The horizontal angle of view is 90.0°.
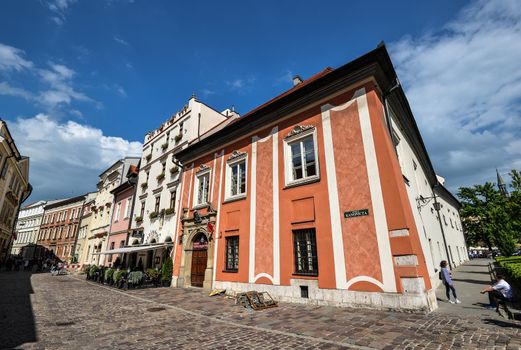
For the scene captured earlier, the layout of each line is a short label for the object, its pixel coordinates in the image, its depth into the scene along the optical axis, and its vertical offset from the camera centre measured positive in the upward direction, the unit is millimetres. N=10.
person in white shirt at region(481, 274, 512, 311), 6980 -914
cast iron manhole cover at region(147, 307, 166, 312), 9453 -1737
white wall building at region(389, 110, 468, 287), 11166 +2823
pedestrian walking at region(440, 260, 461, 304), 9297 -809
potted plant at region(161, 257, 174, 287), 16750 -777
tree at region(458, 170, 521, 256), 17953 +3958
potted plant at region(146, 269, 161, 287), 16961 -1077
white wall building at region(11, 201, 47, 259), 52578 +6643
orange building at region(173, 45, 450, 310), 8422 +2181
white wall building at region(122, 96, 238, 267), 19531 +6250
